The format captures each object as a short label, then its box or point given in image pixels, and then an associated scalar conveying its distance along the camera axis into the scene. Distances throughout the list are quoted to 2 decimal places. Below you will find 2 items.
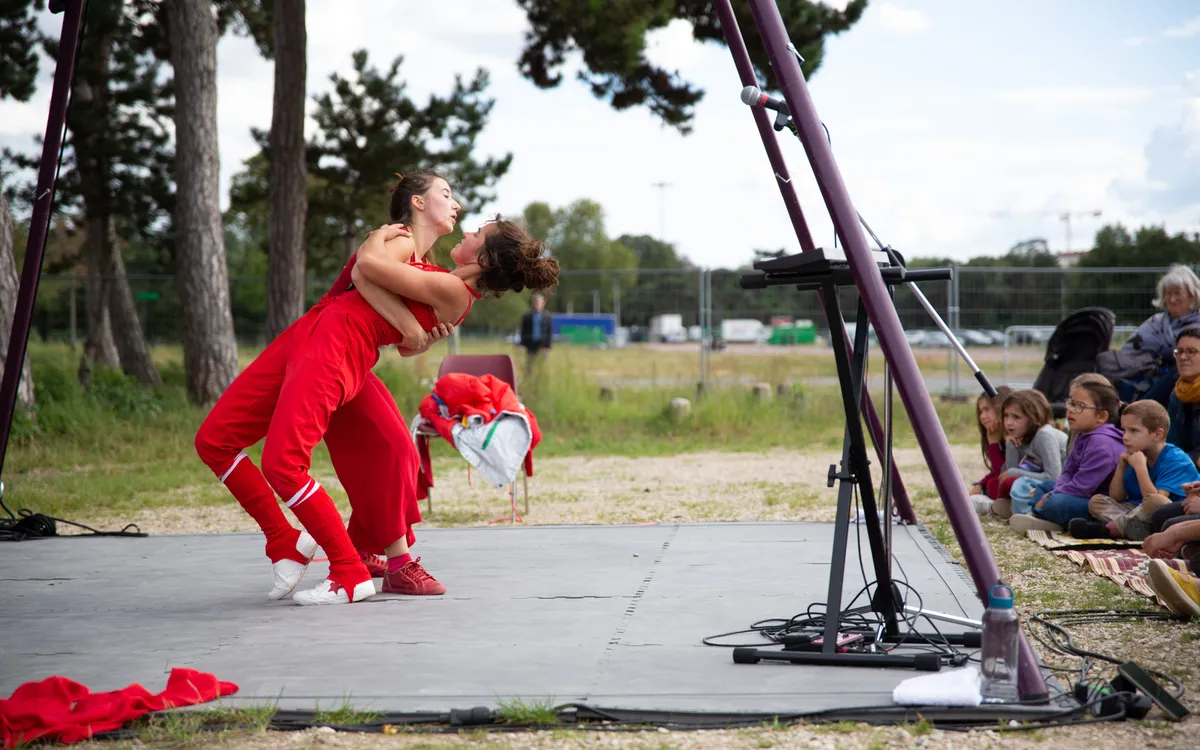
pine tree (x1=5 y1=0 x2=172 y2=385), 16.50
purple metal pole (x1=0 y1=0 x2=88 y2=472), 5.41
